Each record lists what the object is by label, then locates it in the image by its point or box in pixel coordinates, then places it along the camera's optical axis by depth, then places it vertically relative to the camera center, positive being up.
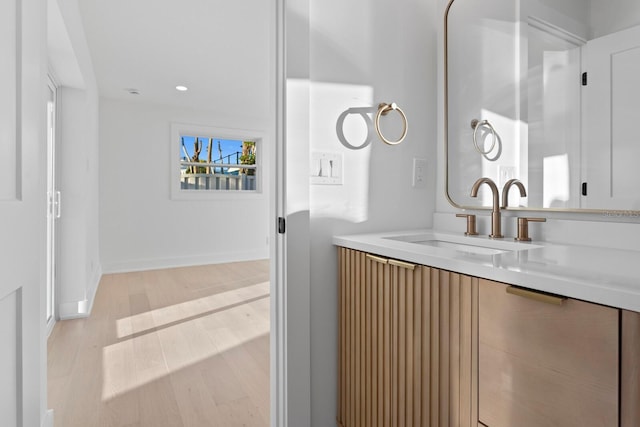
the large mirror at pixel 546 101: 1.02 +0.38
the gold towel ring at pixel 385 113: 1.37 +0.37
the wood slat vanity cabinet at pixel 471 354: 0.61 -0.33
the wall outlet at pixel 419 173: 1.55 +0.16
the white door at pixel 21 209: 0.84 +0.00
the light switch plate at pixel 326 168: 1.30 +0.16
